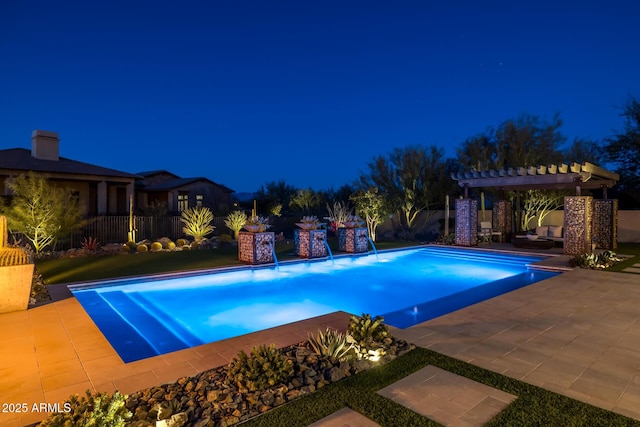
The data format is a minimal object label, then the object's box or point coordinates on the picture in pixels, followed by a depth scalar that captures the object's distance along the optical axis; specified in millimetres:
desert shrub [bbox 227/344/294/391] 2744
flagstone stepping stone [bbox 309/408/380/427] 2309
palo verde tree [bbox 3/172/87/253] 9438
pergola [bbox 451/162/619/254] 10148
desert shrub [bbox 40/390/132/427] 2049
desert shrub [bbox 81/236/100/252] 10330
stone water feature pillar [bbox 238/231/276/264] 9016
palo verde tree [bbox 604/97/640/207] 17406
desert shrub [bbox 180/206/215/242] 13258
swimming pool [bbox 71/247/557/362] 4941
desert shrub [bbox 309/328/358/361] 3291
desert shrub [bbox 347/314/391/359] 3373
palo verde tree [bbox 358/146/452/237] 18547
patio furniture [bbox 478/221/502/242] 13705
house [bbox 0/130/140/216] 14522
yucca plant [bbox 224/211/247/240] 14037
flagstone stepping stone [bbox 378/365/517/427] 2383
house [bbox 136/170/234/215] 22906
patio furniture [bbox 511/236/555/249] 11625
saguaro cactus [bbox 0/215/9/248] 4746
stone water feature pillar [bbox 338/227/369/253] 11375
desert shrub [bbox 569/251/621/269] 8218
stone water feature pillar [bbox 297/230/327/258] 10211
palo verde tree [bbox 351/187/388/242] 14383
